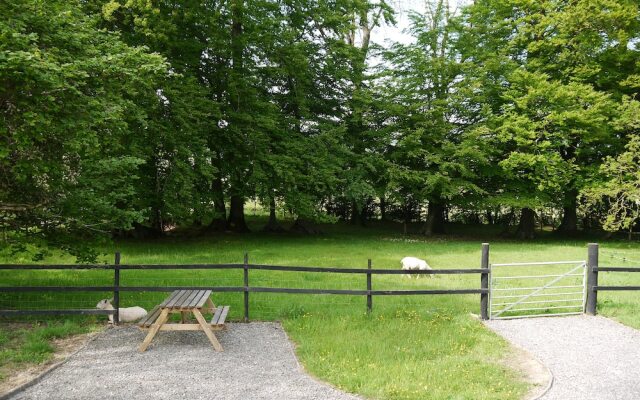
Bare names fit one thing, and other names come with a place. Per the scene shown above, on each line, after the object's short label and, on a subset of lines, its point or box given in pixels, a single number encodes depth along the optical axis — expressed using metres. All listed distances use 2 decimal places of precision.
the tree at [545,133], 23.94
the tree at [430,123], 26.19
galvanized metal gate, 9.66
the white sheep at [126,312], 8.75
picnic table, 7.04
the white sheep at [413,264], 13.54
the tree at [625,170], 19.80
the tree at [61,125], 7.11
